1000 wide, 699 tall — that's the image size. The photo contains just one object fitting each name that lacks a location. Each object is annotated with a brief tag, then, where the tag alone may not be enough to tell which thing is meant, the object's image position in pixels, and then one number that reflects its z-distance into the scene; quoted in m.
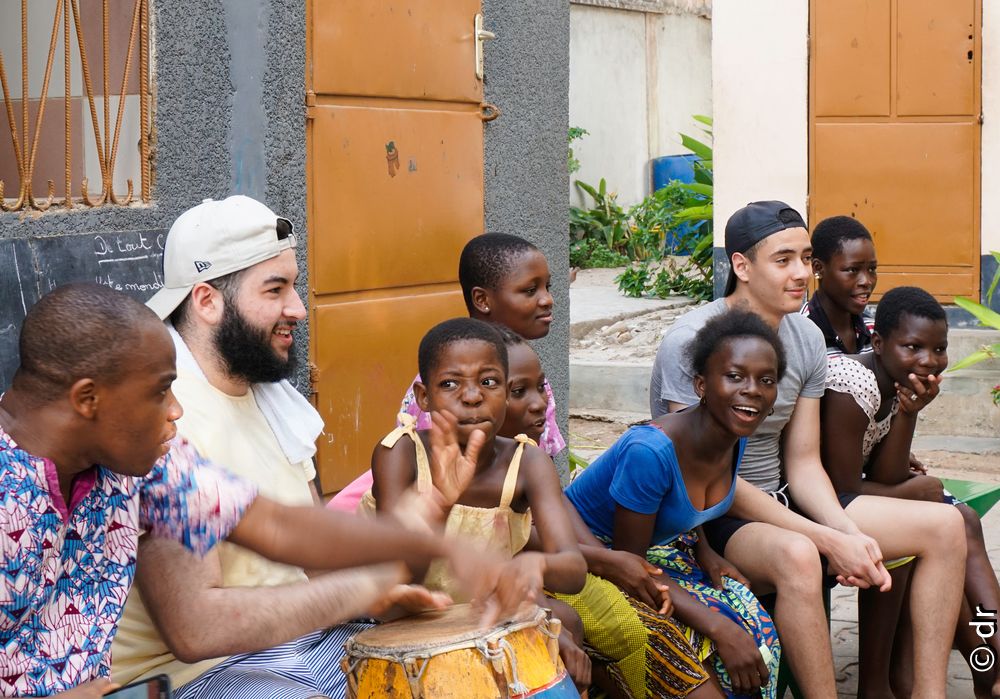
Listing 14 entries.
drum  2.80
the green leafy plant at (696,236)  11.26
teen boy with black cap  4.00
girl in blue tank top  3.79
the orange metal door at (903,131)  8.81
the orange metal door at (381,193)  5.09
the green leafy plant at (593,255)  15.39
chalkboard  3.82
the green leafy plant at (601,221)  15.59
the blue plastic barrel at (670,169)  16.47
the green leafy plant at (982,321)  8.09
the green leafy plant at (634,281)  12.66
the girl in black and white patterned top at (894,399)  4.49
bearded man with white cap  2.67
